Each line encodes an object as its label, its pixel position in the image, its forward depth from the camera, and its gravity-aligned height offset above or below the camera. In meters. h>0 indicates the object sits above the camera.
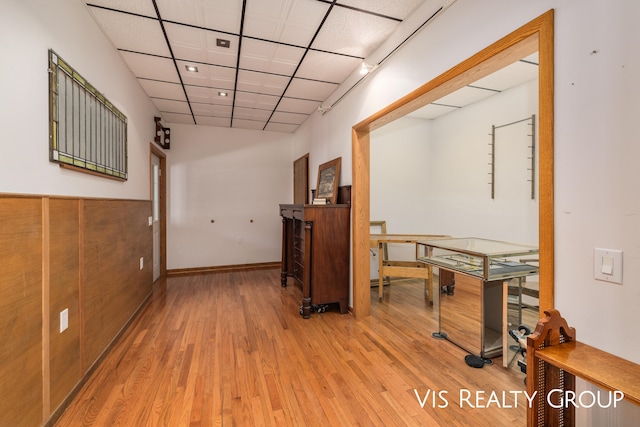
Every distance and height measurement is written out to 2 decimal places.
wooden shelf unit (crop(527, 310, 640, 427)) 0.94 -0.53
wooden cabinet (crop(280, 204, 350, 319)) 3.08 -0.50
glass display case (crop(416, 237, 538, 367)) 2.13 -0.63
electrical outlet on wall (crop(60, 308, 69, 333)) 1.66 -0.65
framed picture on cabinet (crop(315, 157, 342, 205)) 3.43 +0.39
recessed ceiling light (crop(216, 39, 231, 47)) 2.47 +1.47
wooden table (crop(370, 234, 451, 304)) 3.48 -0.72
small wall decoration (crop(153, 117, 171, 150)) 4.15 +1.17
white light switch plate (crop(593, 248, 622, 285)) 1.04 -0.20
